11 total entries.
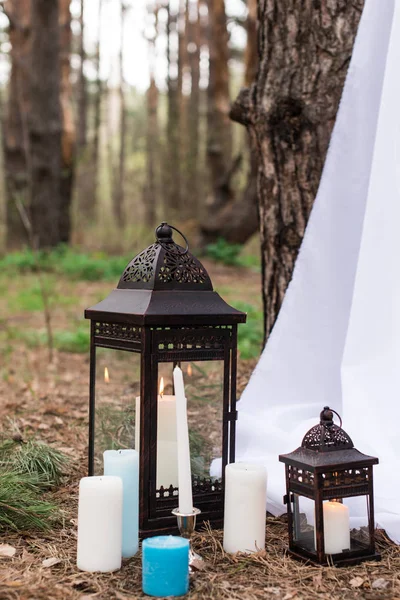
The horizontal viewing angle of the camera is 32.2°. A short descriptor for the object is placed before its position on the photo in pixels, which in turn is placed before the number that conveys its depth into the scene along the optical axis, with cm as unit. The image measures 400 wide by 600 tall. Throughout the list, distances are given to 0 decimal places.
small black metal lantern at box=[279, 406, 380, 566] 176
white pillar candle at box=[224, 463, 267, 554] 181
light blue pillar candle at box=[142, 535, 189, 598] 154
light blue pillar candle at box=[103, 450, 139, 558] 180
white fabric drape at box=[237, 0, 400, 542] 225
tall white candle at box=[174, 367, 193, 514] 170
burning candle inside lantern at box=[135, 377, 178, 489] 195
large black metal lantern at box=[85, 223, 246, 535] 187
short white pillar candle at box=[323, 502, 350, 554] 178
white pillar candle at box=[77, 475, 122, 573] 168
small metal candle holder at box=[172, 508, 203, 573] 171
